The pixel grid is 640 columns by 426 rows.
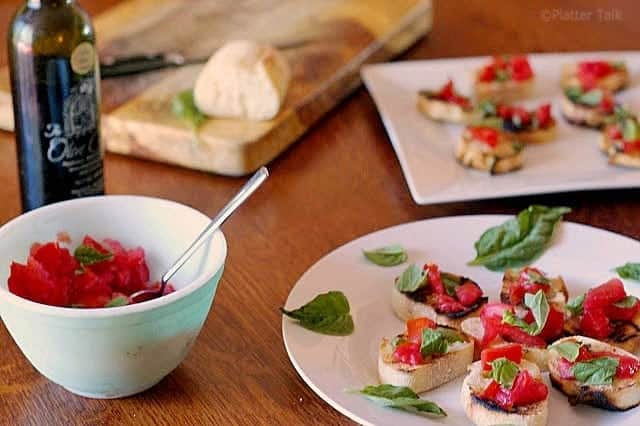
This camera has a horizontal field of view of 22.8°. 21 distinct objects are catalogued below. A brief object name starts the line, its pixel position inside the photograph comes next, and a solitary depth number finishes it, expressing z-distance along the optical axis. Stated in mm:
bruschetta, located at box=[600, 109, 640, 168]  1341
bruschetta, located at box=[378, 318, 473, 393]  1011
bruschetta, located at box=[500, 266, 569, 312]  1098
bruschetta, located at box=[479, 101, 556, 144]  1407
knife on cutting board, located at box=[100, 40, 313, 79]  1478
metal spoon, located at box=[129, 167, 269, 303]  1030
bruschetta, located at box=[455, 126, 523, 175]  1331
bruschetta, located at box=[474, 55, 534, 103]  1509
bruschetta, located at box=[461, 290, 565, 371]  1040
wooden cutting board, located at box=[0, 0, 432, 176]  1350
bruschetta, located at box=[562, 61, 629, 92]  1511
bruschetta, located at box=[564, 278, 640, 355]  1061
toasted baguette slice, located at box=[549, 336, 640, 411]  992
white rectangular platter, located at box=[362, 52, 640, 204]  1288
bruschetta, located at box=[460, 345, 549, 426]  969
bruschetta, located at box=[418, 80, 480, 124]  1444
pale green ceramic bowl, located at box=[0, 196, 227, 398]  958
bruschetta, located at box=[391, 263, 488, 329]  1090
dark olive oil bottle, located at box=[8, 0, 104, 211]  1125
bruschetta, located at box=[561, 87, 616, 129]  1435
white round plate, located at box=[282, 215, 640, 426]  995
